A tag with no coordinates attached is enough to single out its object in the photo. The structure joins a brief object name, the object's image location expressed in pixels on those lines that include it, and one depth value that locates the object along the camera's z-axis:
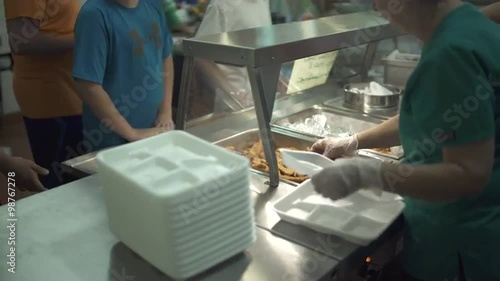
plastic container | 2.06
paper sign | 1.90
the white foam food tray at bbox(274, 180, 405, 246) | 1.01
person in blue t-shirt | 1.48
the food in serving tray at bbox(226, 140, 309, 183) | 1.30
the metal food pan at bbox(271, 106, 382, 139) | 1.74
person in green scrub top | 0.85
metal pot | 1.86
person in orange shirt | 1.80
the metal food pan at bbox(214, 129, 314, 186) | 1.54
